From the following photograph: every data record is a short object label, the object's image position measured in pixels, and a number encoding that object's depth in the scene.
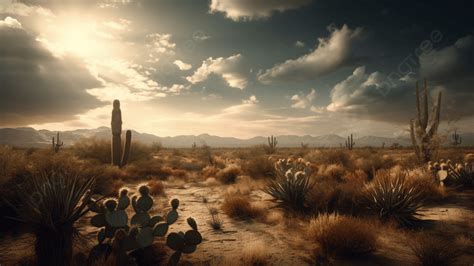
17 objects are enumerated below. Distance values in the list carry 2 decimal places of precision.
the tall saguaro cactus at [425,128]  15.82
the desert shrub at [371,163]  14.82
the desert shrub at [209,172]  15.74
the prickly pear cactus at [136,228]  3.74
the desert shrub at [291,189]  7.46
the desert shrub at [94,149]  21.23
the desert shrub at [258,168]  14.84
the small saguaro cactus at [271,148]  32.50
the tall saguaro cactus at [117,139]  18.05
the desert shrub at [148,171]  15.06
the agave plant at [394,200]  6.17
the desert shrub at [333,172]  12.65
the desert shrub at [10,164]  7.34
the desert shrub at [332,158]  19.43
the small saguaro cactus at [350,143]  40.91
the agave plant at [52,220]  3.78
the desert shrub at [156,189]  10.10
